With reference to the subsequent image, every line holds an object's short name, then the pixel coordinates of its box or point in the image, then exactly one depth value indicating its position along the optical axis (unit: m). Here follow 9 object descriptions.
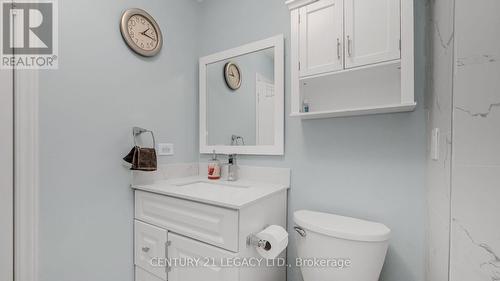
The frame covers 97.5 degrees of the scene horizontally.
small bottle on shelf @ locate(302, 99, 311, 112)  1.31
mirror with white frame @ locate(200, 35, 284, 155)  1.47
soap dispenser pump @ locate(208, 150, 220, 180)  1.63
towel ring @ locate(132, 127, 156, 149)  1.40
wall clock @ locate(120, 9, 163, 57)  1.38
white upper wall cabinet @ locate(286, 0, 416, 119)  0.97
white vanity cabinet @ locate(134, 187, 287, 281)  0.99
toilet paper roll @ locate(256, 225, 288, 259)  1.00
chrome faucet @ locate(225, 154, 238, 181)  1.58
